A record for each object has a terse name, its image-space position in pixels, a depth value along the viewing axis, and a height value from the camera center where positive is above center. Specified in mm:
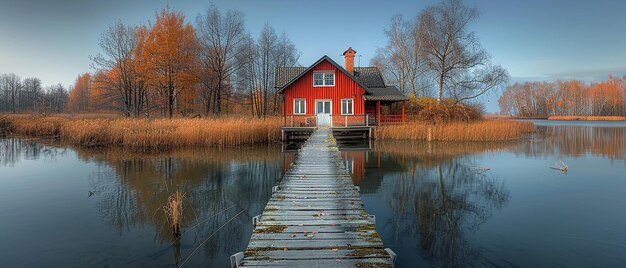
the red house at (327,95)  27734 +2876
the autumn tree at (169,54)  30172 +6862
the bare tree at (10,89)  76394 +10437
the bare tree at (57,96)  74000 +8930
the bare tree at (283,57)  46125 +9988
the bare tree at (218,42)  35312 +9089
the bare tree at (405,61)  37359 +7686
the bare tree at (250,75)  42125 +6993
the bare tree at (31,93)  70638 +8585
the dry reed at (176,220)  6810 -1735
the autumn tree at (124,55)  33719 +7586
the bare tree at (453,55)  29891 +6499
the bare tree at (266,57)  45031 +9551
